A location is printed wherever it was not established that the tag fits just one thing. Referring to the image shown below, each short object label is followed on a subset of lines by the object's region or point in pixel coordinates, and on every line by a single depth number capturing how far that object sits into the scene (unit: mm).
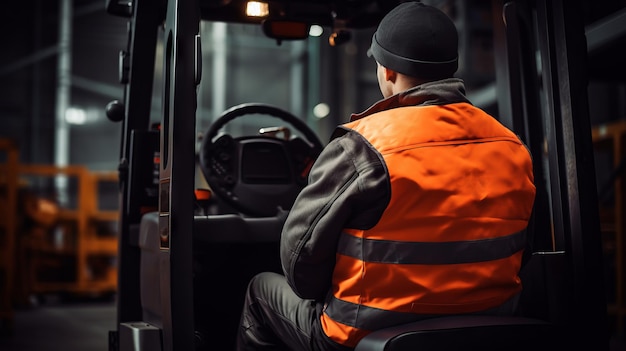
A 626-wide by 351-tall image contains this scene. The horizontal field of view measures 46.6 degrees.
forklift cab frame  2062
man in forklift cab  1810
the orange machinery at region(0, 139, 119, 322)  10664
